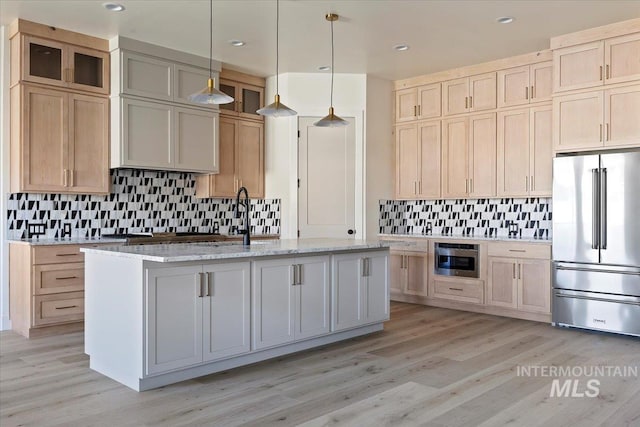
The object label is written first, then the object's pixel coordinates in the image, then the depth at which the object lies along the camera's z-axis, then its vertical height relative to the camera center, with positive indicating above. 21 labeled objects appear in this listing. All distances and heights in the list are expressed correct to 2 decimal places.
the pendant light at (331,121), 4.67 +0.83
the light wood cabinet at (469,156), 6.31 +0.73
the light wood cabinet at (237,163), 6.63 +0.68
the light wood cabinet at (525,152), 5.83 +0.72
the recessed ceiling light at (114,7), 4.61 +1.84
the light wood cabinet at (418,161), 6.83 +0.72
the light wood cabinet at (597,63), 4.95 +1.49
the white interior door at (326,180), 6.80 +0.45
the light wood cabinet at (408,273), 6.52 -0.74
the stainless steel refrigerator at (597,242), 4.77 -0.25
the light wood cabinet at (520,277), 5.45 -0.66
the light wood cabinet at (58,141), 5.06 +0.72
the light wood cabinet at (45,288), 4.80 -0.70
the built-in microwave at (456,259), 6.05 -0.52
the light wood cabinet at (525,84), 5.82 +1.49
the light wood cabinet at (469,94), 6.30 +1.49
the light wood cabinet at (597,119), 4.93 +0.94
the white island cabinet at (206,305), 3.30 -0.63
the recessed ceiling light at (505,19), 4.87 +1.83
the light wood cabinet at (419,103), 6.81 +1.49
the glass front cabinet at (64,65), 5.09 +1.50
